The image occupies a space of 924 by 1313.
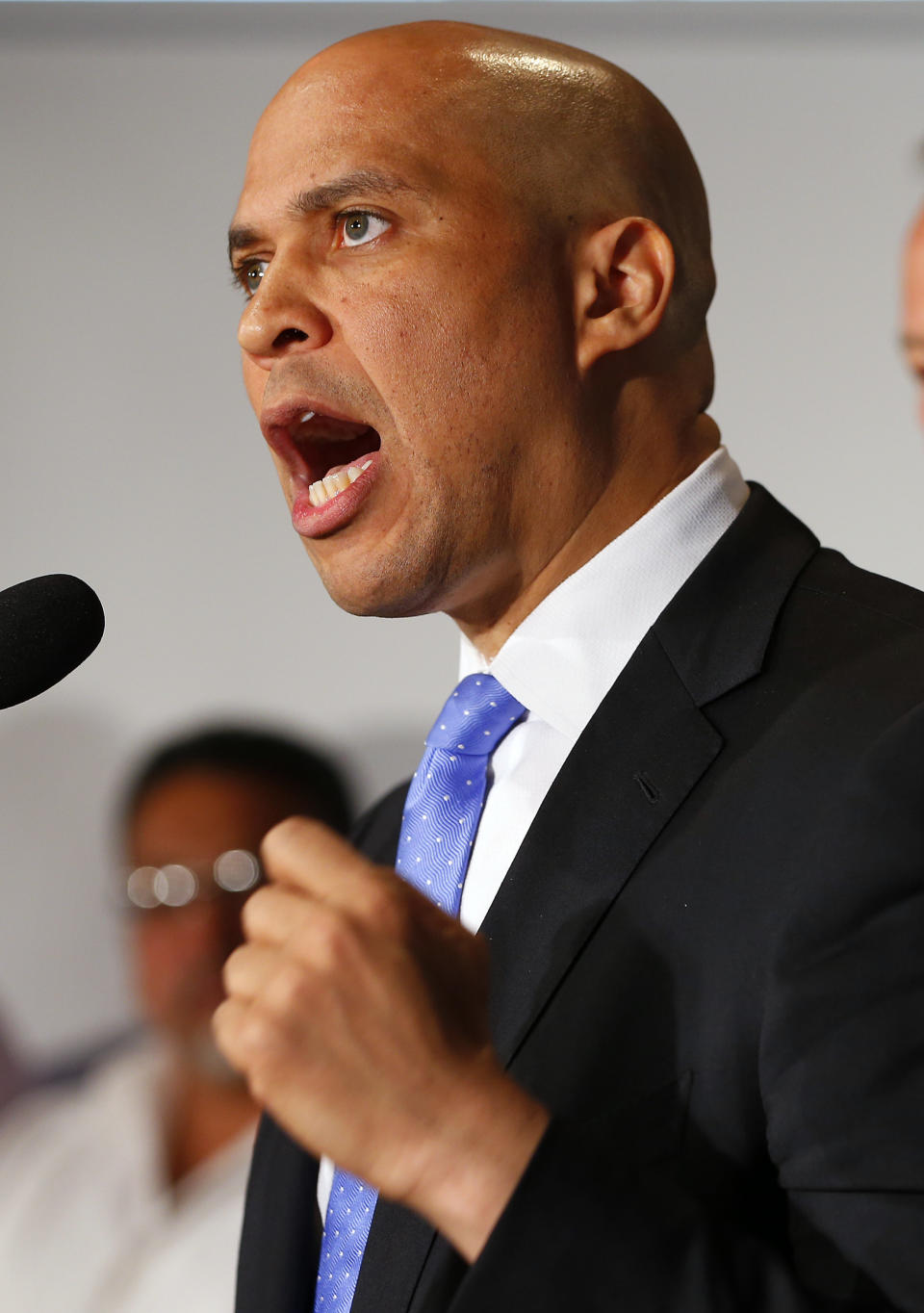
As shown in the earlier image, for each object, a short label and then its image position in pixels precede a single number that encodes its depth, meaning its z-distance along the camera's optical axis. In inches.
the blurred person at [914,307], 136.2
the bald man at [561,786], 134.3
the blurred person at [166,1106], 165.3
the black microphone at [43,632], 137.7
